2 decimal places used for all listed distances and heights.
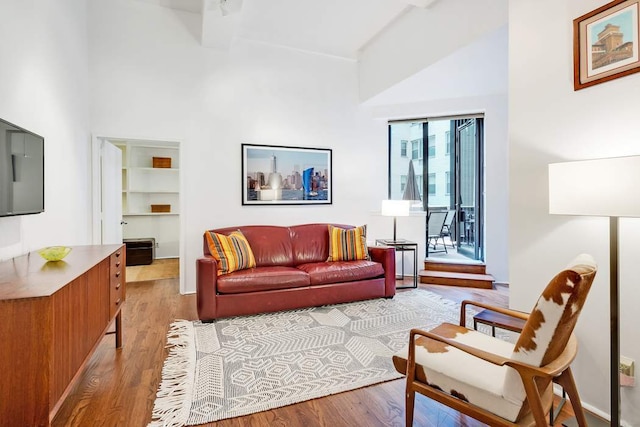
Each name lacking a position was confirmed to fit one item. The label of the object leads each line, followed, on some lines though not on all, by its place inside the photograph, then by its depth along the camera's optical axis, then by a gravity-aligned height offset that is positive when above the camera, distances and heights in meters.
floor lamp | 1.31 +0.06
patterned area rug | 1.94 -1.15
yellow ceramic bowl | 1.95 -0.27
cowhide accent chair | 1.17 -0.71
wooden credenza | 1.20 -0.52
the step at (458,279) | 4.66 -1.04
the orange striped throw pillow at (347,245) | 4.21 -0.47
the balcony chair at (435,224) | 5.46 -0.25
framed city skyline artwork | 4.61 +0.52
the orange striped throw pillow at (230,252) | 3.47 -0.47
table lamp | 4.59 +0.02
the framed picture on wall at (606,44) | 1.59 +0.88
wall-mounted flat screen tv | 1.88 +0.25
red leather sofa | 3.27 -0.75
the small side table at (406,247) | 4.63 -0.55
